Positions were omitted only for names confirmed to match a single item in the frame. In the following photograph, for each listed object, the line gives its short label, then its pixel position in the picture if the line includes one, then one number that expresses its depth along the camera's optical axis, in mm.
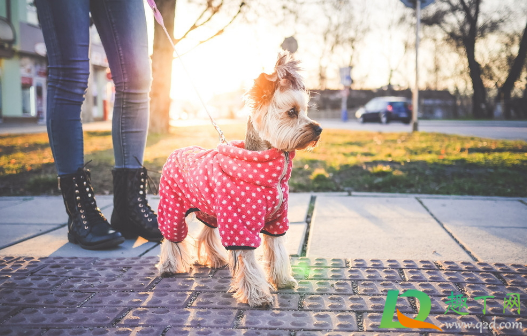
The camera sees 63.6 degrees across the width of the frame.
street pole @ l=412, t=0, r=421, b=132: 14403
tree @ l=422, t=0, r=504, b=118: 27953
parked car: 26219
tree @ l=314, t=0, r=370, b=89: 36688
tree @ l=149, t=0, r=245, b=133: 11859
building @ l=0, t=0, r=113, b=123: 22359
